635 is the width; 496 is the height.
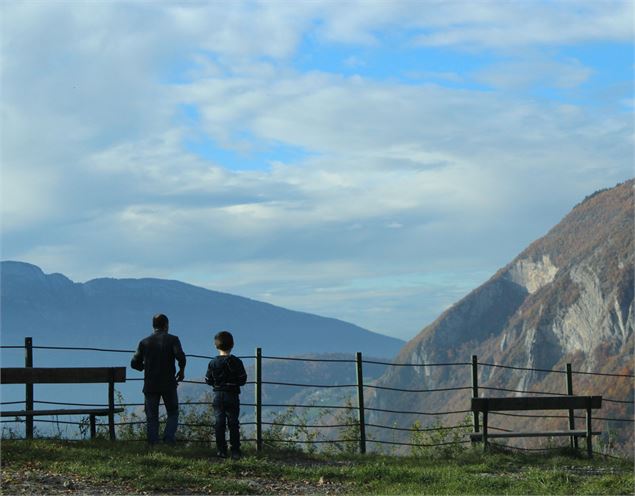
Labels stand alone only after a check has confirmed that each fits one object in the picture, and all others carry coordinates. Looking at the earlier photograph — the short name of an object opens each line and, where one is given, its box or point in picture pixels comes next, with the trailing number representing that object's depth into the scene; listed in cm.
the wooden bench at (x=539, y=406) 1483
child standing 1262
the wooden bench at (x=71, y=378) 1367
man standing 1328
